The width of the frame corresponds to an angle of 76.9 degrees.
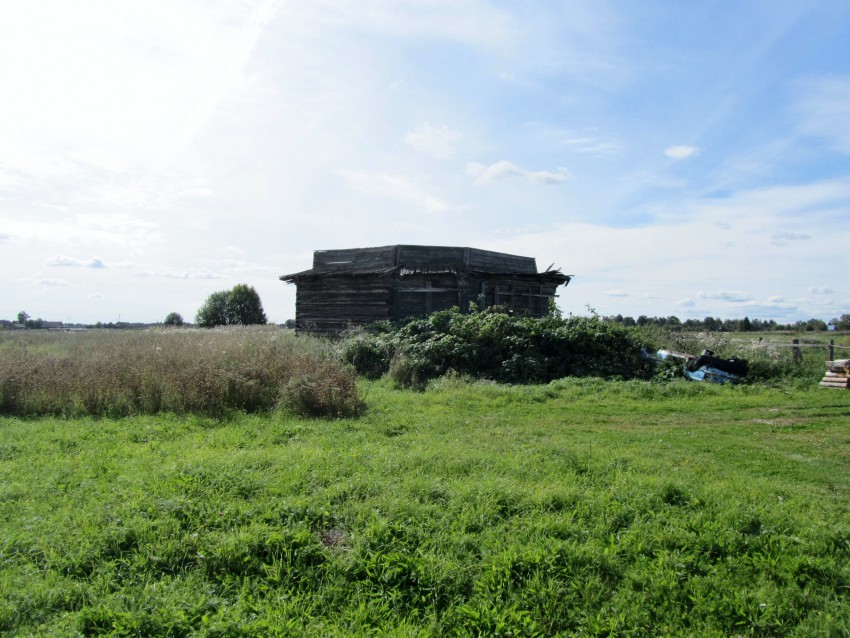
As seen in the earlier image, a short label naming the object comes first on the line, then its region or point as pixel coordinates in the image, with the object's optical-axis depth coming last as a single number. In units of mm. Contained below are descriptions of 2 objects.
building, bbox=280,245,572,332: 21819
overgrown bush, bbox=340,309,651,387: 15445
